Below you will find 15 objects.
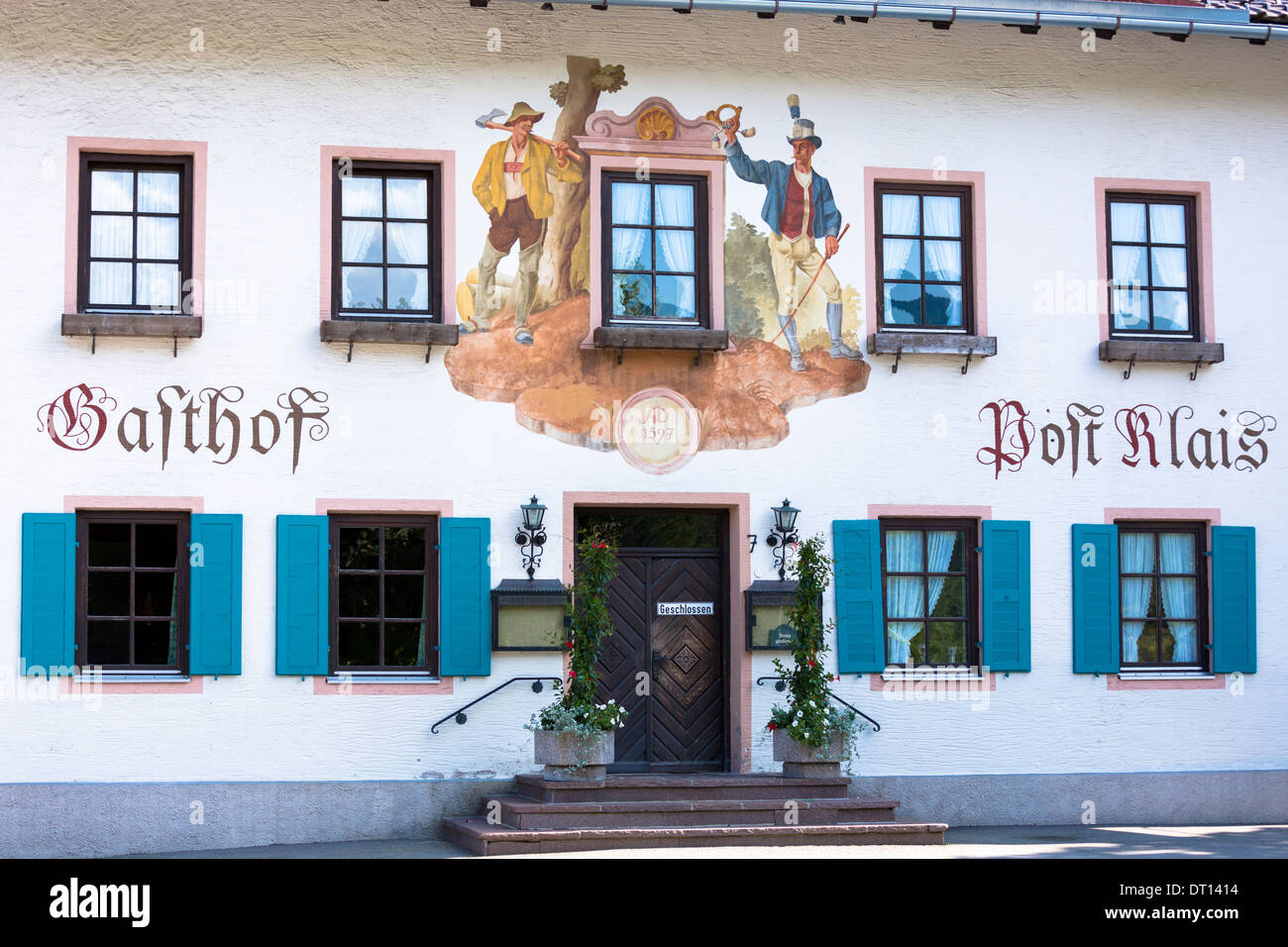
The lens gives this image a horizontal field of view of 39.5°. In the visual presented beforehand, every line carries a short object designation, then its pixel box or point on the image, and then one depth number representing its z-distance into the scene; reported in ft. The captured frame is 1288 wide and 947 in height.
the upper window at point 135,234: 45.06
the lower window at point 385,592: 45.24
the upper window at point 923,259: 48.42
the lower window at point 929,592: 47.57
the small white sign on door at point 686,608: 47.50
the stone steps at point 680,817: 40.50
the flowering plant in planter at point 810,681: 43.29
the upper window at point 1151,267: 49.62
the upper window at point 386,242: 46.06
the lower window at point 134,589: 44.14
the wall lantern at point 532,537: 45.47
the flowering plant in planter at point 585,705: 41.93
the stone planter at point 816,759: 43.32
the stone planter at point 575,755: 41.91
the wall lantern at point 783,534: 46.39
